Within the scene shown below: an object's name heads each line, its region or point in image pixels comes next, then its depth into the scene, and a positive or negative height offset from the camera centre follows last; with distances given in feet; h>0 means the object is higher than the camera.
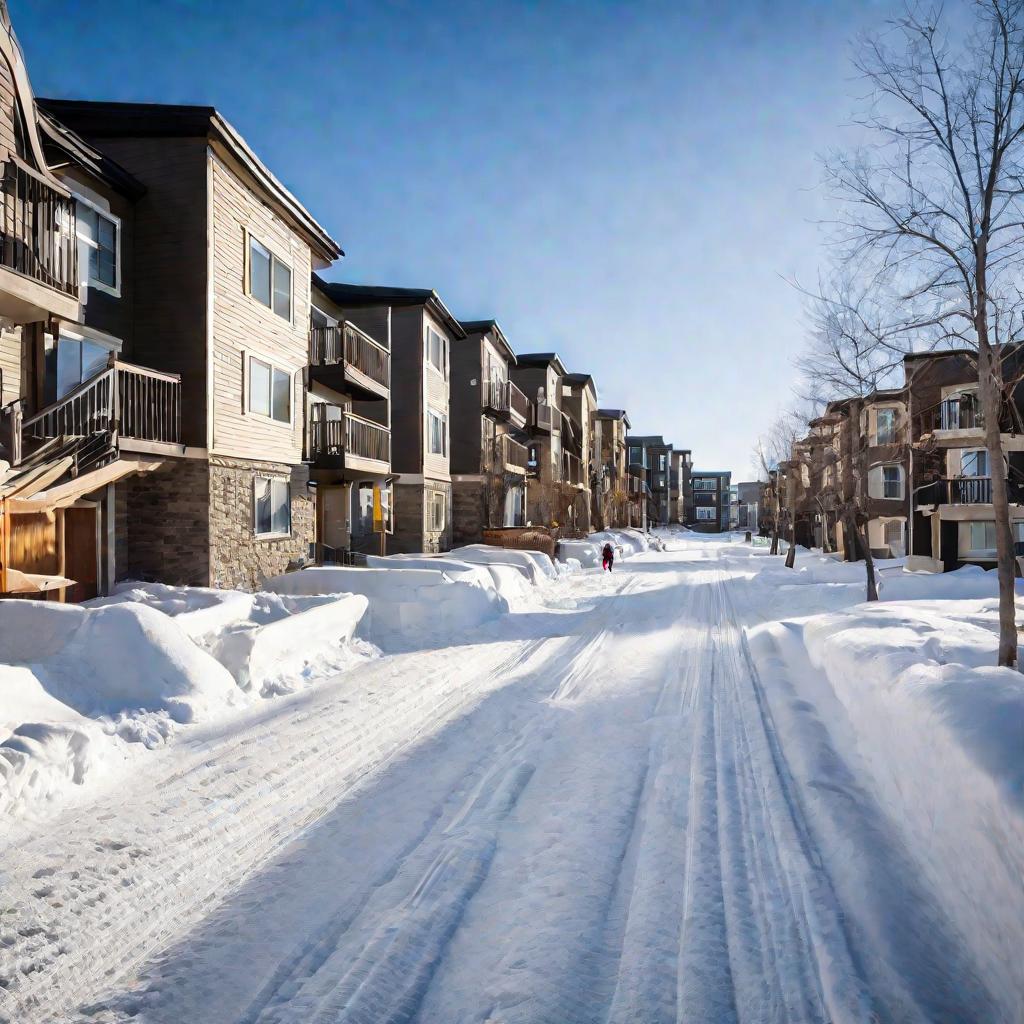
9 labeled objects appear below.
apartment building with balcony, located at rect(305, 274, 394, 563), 66.33 +10.03
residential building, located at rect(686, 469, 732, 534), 384.06 +12.69
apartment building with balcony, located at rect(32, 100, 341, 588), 47.42 +15.20
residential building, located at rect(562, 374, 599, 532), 172.76 +21.85
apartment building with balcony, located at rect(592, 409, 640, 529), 213.44 +17.06
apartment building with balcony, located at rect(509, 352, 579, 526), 141.69 +18.67
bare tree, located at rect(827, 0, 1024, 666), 27.53 +11.93
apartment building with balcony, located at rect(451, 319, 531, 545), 107.91 +14.44
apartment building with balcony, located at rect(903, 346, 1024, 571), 92.79 +7.40
